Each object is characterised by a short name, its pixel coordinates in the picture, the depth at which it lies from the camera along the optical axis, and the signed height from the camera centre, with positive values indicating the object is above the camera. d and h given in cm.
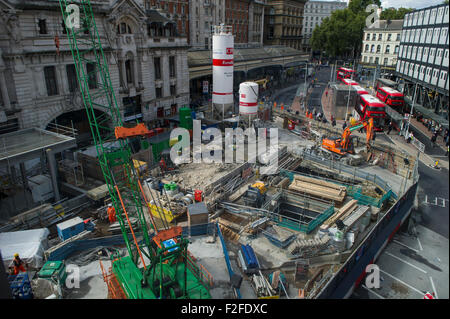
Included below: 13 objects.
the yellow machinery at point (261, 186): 2776 -1136
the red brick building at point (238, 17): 8688 +856
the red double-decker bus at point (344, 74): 8080 -606
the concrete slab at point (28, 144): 2497 -777
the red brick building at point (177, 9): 6400 +799
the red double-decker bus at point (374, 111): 4450 -820
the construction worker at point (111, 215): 2438 -1199
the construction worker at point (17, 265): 1702 -1096
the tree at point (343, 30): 10925 +625
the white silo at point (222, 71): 4284 -289
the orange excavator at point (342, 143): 3578 -1014
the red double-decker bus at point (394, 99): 5247 -777
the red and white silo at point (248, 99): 4297 -646
